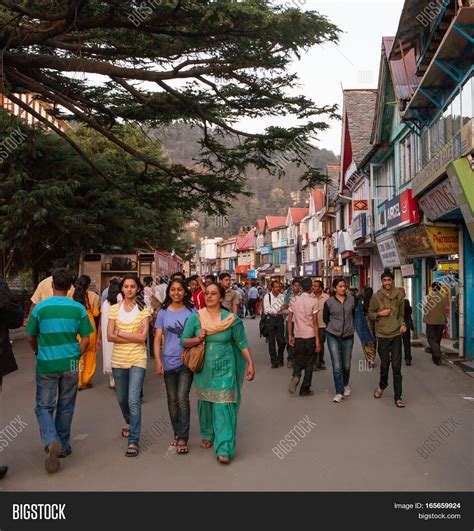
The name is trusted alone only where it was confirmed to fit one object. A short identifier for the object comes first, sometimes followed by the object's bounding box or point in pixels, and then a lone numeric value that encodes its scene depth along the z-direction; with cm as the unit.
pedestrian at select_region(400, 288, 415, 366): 1234
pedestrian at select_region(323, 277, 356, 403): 883
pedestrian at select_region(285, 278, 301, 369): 1167
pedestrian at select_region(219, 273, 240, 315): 1091
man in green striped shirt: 573
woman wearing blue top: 621
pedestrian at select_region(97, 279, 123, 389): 968
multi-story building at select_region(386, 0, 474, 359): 1115
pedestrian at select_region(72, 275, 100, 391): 917
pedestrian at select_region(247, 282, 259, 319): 3119
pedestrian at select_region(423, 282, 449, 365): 1236
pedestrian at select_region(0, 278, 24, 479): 553
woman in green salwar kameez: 594
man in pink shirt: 930
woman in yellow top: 608
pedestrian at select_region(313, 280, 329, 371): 1119
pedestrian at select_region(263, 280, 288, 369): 1242
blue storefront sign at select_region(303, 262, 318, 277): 5860
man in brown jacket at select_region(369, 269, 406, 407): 852
